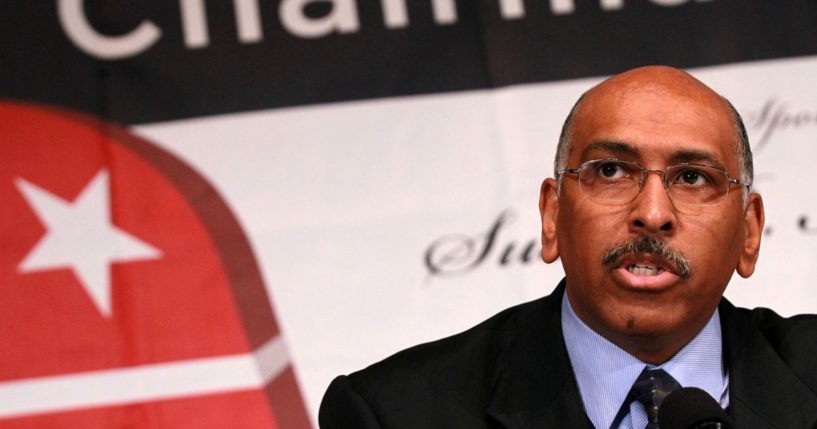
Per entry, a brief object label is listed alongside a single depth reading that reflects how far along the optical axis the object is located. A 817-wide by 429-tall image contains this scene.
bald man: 2.67
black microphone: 2.44
